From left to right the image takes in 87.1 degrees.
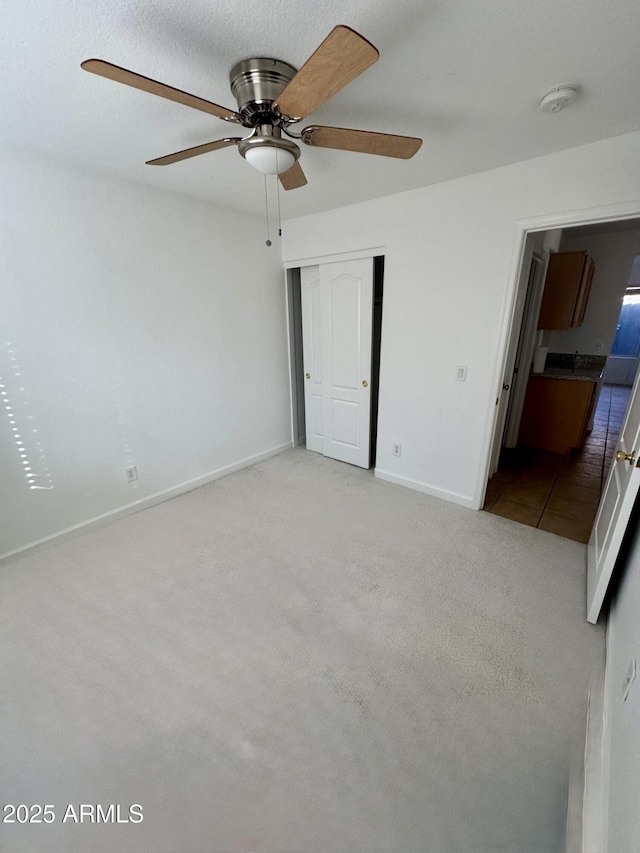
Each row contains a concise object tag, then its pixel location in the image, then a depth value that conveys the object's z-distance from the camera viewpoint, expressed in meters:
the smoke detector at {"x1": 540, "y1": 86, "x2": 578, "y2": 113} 1.39
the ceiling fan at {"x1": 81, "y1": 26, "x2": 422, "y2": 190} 0.97
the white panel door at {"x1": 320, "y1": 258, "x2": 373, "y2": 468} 3.10
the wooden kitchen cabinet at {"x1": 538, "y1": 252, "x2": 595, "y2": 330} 3.52
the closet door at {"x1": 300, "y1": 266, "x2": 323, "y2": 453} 3.46
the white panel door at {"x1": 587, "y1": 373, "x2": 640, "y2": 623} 1.51
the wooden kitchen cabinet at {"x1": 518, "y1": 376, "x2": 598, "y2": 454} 3.64
